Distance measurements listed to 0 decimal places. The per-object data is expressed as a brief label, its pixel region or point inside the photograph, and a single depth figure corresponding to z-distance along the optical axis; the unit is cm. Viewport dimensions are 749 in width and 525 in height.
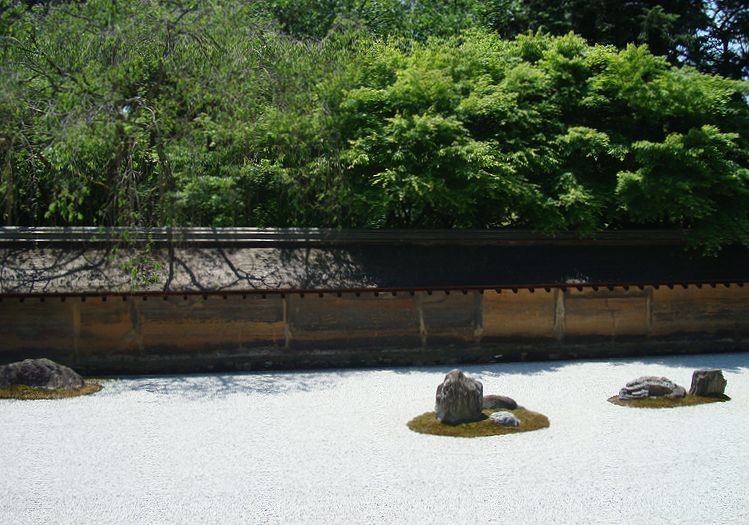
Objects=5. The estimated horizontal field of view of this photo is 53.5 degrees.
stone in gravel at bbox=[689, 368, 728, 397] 1198
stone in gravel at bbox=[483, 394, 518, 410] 1091
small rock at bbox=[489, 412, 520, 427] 1015
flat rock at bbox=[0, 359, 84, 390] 1251
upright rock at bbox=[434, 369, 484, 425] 1022
